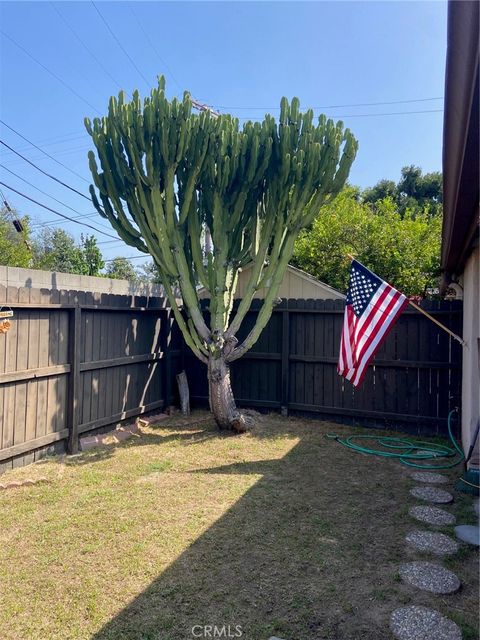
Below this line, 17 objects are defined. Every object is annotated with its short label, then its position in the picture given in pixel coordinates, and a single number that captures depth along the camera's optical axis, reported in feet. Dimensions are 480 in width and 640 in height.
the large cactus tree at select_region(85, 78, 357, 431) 16.65
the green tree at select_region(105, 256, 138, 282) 93.71
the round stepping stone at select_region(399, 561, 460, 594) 7.53
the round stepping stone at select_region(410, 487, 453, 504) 11.55
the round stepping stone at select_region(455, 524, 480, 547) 9.27
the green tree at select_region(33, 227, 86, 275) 57.28
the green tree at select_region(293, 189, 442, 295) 30.37
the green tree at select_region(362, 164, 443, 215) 68.33
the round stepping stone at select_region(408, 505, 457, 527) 10.24
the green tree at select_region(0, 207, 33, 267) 44.98
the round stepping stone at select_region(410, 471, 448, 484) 13.05
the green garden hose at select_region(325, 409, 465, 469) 14.99
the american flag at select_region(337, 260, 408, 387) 13.91
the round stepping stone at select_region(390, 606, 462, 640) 6.34
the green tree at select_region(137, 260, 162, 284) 108.12
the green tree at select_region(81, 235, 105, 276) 62.85
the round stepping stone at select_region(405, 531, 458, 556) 8.91
